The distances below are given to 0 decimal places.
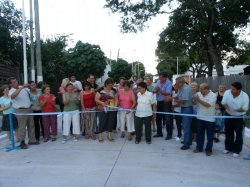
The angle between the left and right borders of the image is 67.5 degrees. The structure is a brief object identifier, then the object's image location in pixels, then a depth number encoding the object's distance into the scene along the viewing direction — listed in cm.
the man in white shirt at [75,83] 546
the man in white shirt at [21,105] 443
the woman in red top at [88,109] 499
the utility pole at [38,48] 788
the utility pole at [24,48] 826
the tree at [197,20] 1168
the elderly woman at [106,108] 490
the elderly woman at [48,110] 498
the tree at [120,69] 2585
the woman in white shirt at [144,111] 470
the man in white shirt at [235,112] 385
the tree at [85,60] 1492
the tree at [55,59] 1266
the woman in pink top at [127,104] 493
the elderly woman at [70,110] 500
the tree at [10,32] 983
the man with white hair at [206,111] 400
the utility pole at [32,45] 845
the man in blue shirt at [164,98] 501
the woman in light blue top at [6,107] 486
